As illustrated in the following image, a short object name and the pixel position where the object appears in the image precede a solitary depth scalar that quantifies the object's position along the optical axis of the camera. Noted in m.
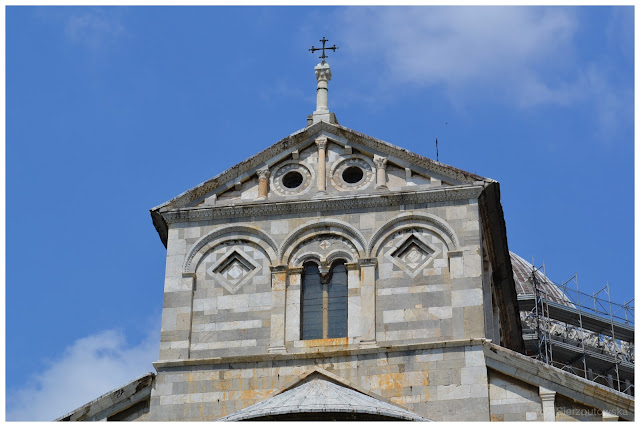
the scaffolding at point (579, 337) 52.91
